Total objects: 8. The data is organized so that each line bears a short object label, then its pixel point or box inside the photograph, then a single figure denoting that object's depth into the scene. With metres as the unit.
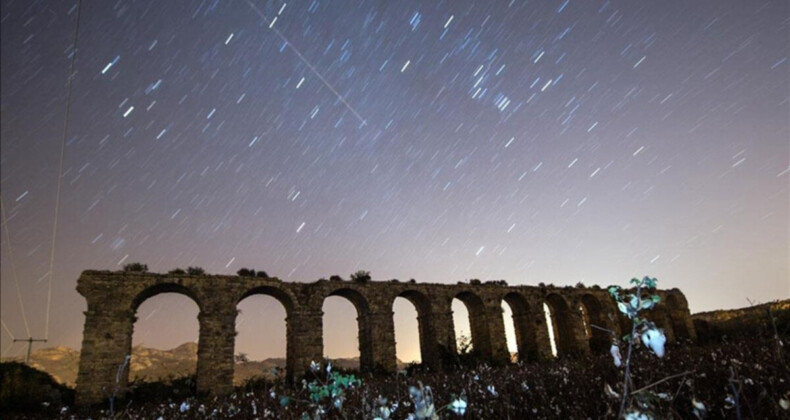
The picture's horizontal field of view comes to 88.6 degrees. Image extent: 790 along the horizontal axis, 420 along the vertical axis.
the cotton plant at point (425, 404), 1.67
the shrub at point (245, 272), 19.97
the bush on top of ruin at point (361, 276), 22.48
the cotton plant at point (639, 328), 1.51
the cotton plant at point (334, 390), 2.12
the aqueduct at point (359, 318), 16.55
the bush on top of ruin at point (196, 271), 18.78
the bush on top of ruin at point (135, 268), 17.78
